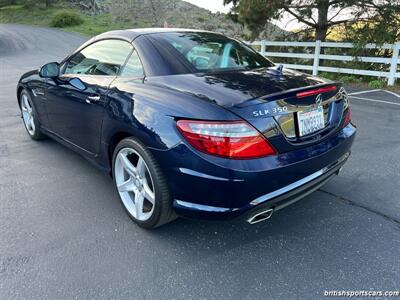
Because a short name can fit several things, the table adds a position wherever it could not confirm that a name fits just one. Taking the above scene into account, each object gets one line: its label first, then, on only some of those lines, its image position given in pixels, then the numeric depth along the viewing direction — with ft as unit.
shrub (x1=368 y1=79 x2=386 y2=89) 32.09
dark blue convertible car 7.26
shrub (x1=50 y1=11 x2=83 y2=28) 103.50
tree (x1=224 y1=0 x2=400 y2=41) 32.35
